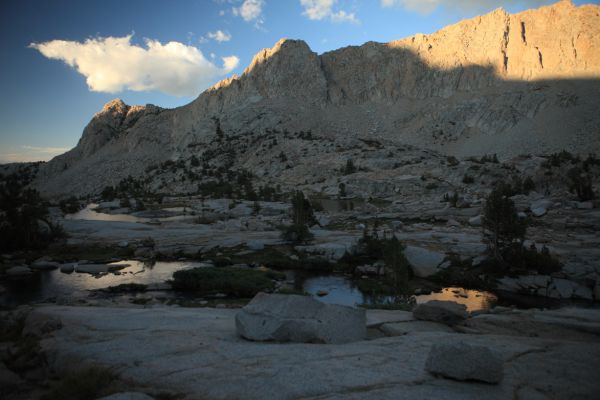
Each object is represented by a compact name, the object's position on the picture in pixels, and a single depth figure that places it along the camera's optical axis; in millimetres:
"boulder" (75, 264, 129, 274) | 25977
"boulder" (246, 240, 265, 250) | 31172
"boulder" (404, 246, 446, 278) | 24500
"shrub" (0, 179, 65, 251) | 31978
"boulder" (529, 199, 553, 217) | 35591
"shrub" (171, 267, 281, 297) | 21719
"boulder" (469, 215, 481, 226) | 35038
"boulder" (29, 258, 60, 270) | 26906
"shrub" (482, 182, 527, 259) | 23375
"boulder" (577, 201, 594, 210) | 35531
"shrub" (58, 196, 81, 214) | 62038
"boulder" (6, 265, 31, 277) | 25281
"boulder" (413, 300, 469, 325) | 11047
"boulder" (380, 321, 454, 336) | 10186
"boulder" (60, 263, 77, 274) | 26281
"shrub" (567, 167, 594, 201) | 38559
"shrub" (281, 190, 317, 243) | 32500
